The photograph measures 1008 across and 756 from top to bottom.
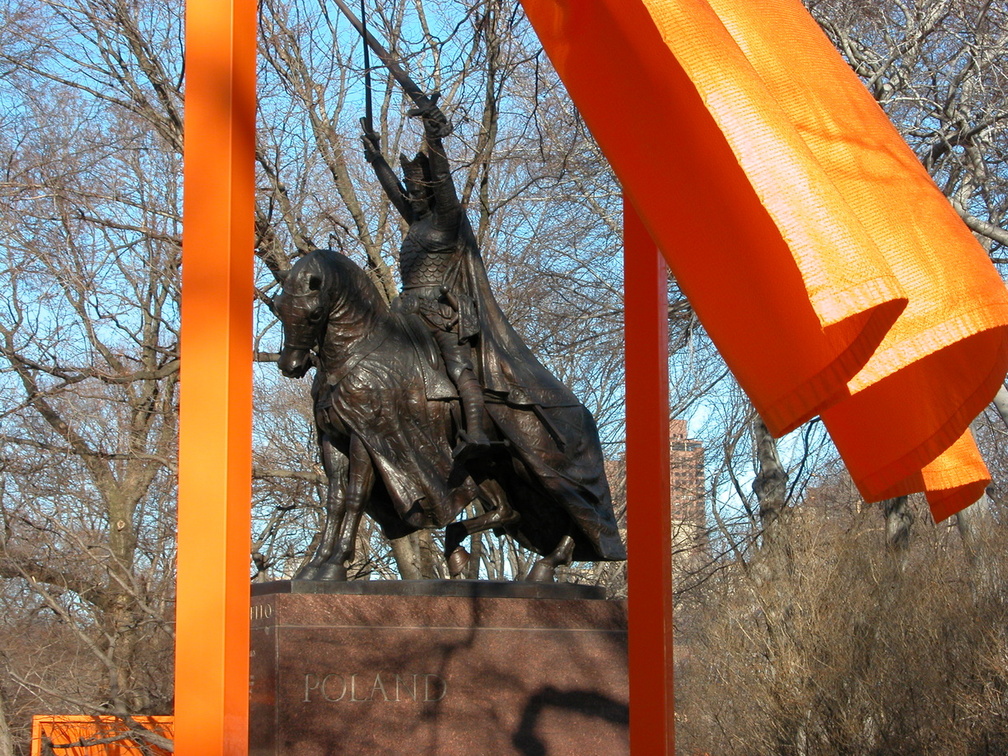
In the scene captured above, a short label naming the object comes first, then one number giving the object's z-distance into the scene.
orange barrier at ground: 12.99
